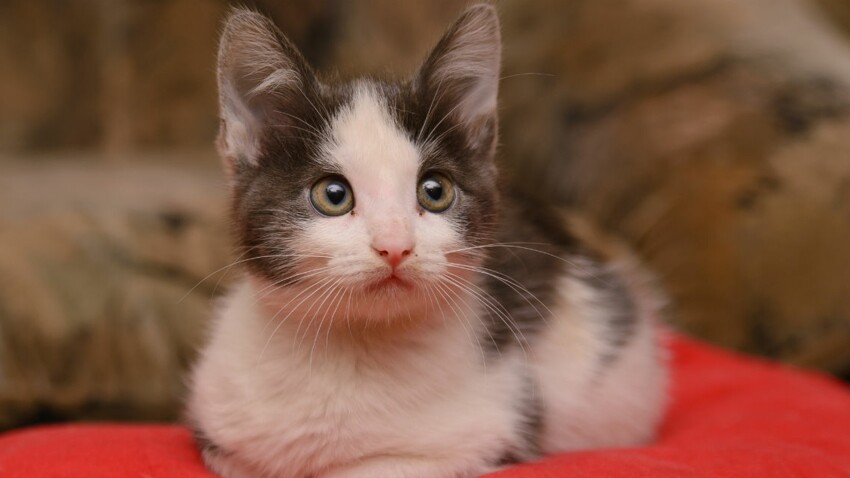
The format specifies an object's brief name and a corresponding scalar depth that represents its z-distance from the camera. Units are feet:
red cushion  1.45
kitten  1.40
